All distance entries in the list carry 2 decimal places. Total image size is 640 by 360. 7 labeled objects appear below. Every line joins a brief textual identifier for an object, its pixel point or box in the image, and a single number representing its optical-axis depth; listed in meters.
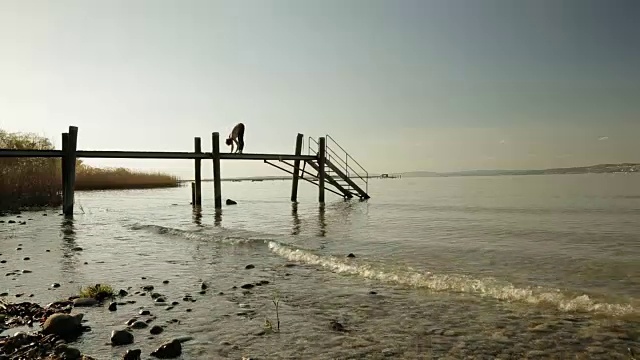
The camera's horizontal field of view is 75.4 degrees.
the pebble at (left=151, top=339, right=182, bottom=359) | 4.22
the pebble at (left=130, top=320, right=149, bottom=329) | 5.07
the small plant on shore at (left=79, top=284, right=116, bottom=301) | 6.32
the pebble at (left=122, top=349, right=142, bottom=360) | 4.11
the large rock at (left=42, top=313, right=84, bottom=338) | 4.73
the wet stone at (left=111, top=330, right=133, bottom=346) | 4.55
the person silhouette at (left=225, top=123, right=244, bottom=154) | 23.80
